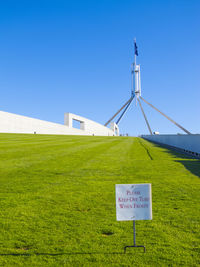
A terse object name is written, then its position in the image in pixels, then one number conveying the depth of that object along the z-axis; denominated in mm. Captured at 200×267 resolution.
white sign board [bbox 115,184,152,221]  3934
